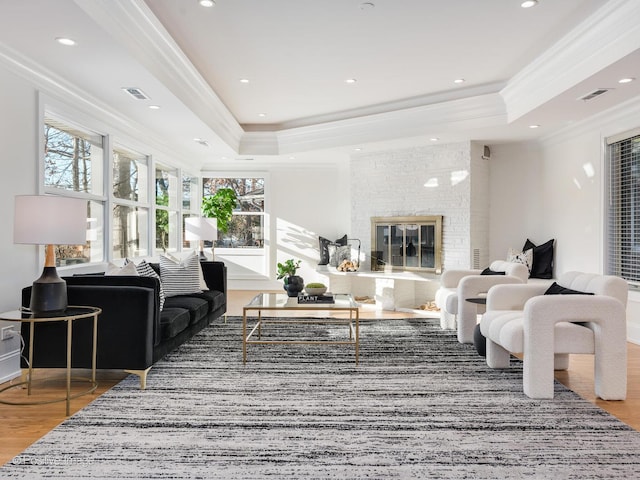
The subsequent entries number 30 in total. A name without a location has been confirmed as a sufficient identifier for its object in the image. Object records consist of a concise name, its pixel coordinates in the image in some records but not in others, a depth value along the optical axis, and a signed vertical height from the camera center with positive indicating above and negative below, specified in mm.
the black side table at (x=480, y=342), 4141 -811
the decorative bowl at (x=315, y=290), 4777 -441
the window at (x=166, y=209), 7328 +530
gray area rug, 2223 -985
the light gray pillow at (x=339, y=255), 7793 -164
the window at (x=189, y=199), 8680 +817
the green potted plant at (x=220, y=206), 8898 +678
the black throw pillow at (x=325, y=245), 8430 -19
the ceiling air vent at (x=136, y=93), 4480 +1390
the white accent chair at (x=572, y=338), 3189 -603
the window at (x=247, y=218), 9422 +495
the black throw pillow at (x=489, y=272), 5238 -293
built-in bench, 6906 -606
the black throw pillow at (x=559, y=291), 3658 -345
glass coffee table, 4137 -523
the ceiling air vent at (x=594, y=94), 4440 +1370
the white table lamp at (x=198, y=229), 6691 +204
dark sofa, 3412 -606
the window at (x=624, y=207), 5113 +406
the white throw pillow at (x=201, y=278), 5266 -359
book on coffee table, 4527 -495
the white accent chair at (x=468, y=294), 4793 -495
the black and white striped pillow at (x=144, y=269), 4426 -224
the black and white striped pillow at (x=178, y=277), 5035 -332
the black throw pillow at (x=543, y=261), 6602 -216
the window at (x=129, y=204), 5699 +485
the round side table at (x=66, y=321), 2953 -467
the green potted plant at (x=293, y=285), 4984 -404
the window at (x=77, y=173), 4391 +667
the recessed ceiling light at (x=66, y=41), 3342 +1366
